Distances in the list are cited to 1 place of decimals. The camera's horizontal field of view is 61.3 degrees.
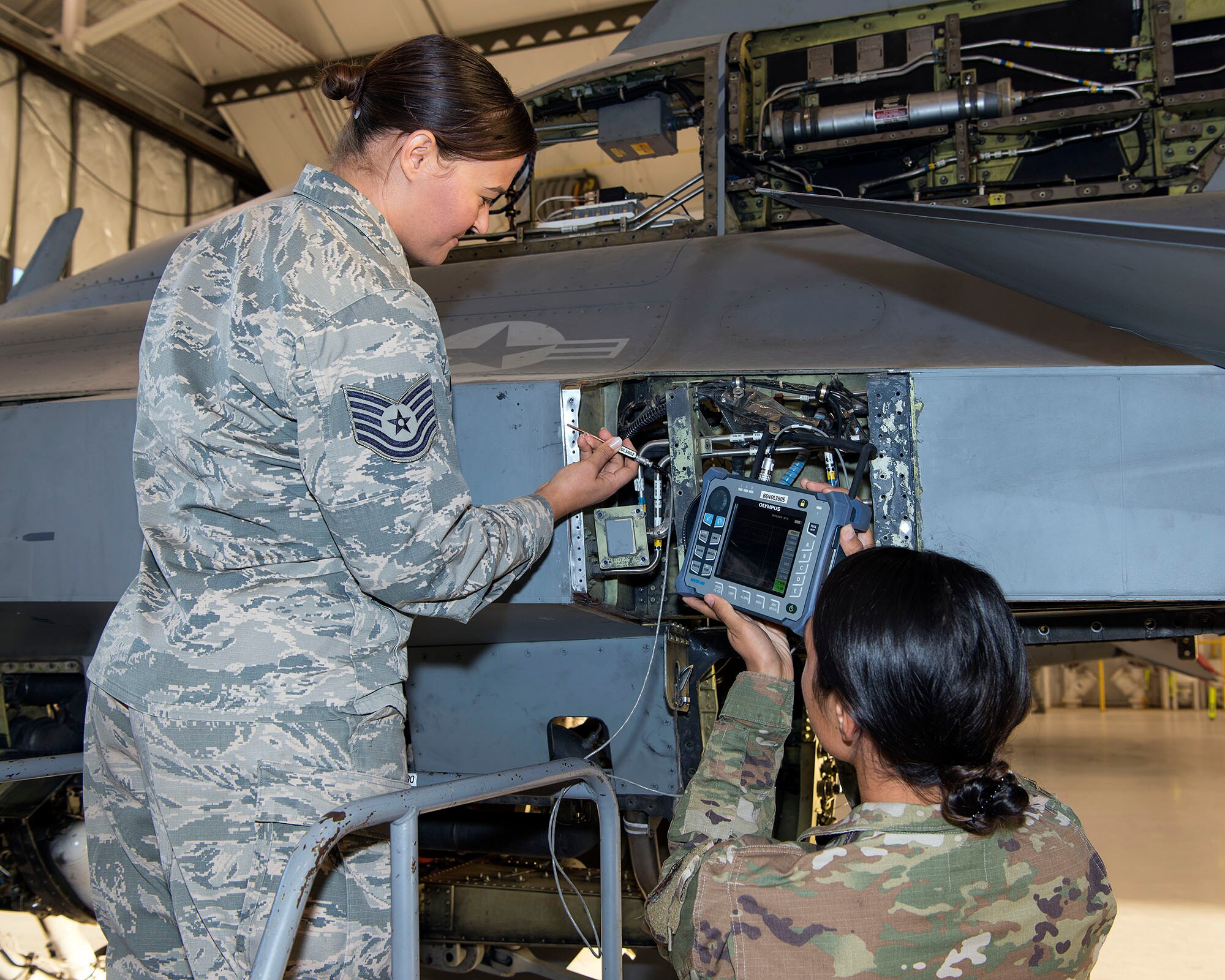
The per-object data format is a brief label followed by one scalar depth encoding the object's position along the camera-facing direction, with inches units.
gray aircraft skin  75.8
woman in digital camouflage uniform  57.9
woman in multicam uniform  48.1
